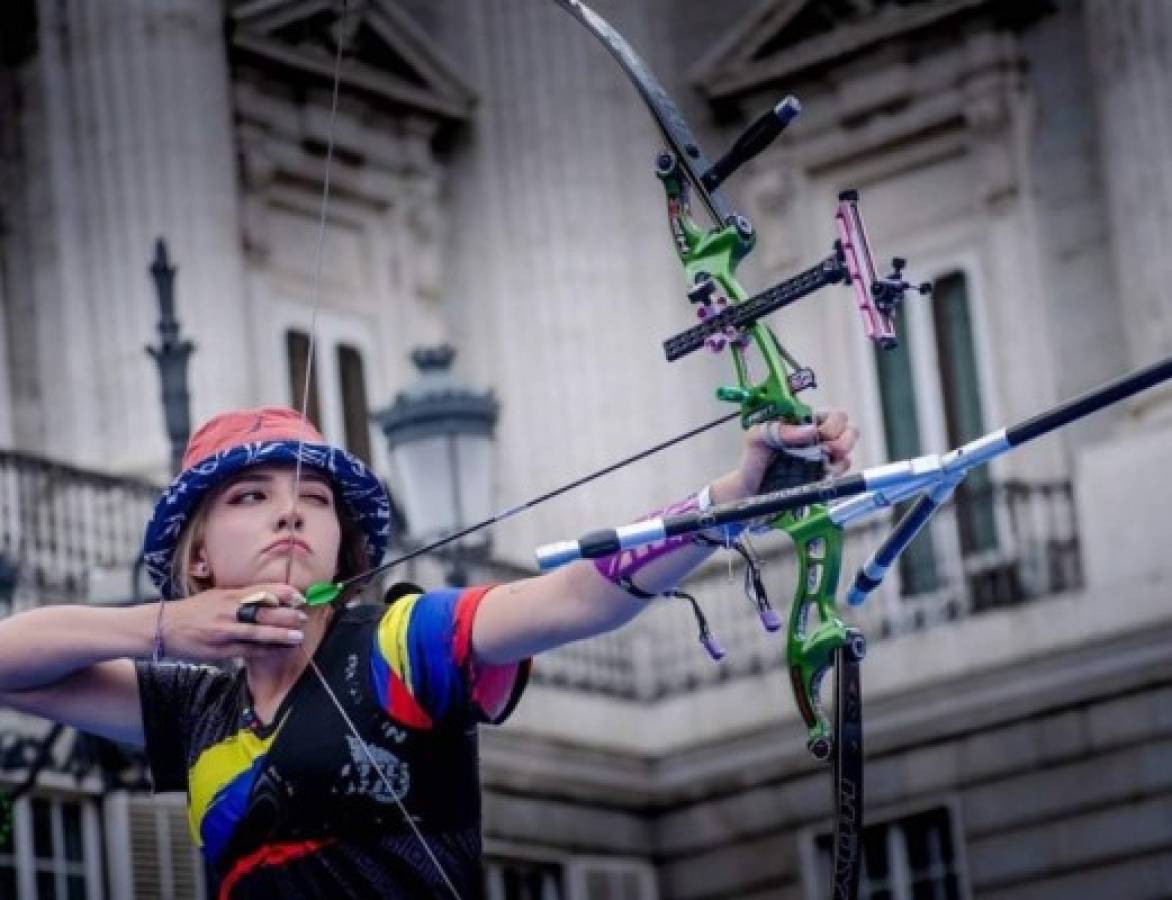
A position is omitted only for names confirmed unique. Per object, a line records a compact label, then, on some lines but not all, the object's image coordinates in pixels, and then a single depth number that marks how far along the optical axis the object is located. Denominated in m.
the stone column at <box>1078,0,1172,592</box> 30.75
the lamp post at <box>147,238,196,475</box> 20.02
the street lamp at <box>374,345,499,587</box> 21.22
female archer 9.90
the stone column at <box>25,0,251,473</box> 30.98
